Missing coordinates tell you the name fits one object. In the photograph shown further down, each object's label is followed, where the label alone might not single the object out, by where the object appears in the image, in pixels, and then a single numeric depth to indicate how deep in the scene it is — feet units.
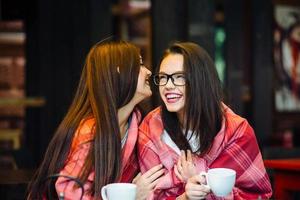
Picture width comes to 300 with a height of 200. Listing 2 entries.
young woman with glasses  8.66
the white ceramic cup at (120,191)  7.42
